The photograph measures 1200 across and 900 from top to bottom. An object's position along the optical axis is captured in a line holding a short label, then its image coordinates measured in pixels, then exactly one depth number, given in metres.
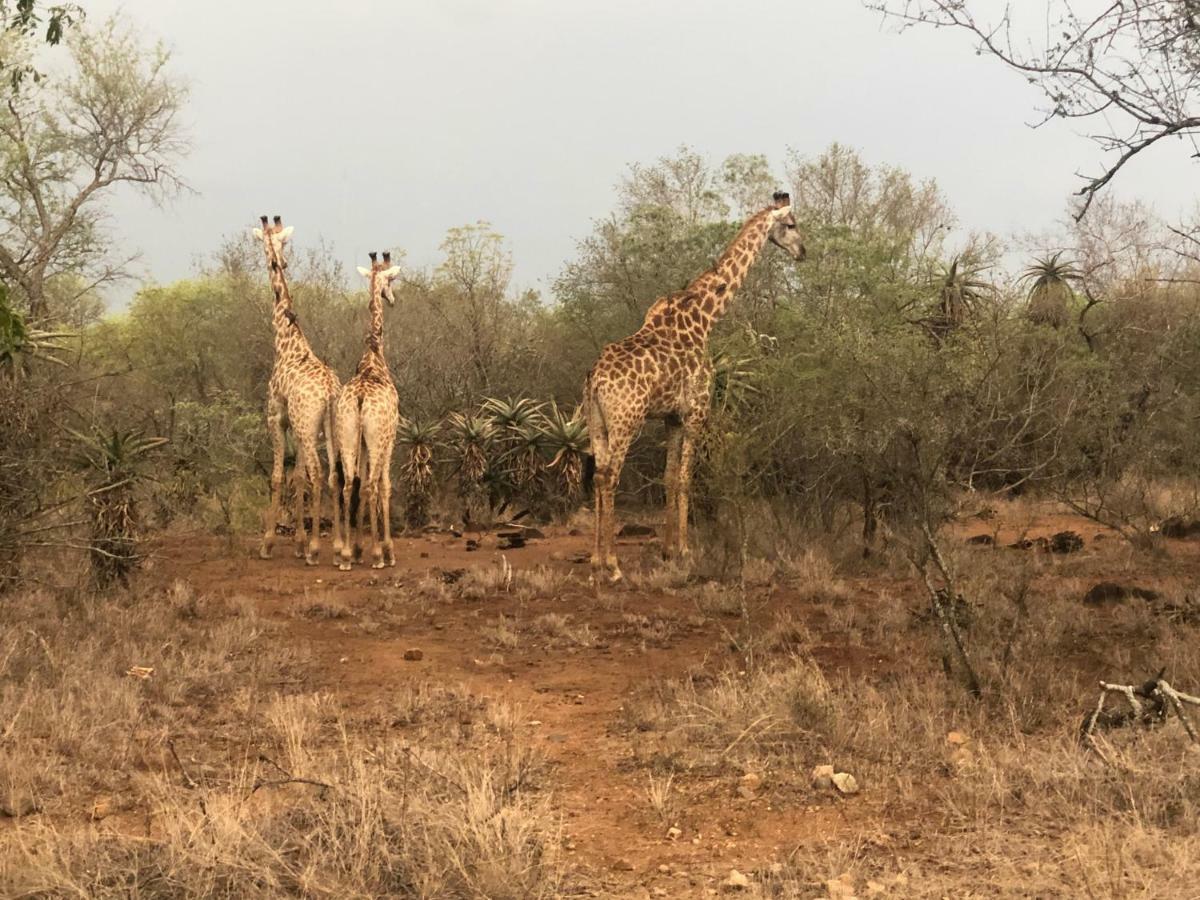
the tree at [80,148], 21.89
